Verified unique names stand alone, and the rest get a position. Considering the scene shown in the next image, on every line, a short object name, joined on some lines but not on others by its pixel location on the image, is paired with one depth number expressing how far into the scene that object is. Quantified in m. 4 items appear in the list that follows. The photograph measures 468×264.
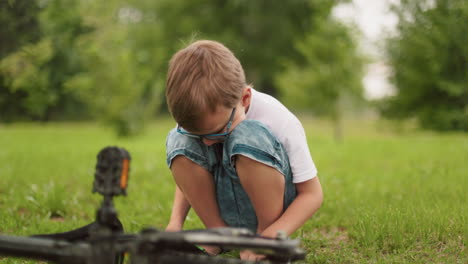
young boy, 1.73
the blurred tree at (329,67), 12.45
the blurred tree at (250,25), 26.59
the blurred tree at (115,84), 11.43
